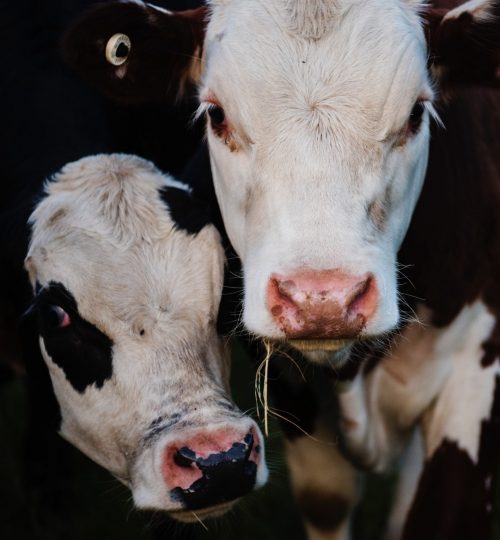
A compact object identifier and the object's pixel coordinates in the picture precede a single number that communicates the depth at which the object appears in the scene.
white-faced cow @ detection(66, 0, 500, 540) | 4.46
